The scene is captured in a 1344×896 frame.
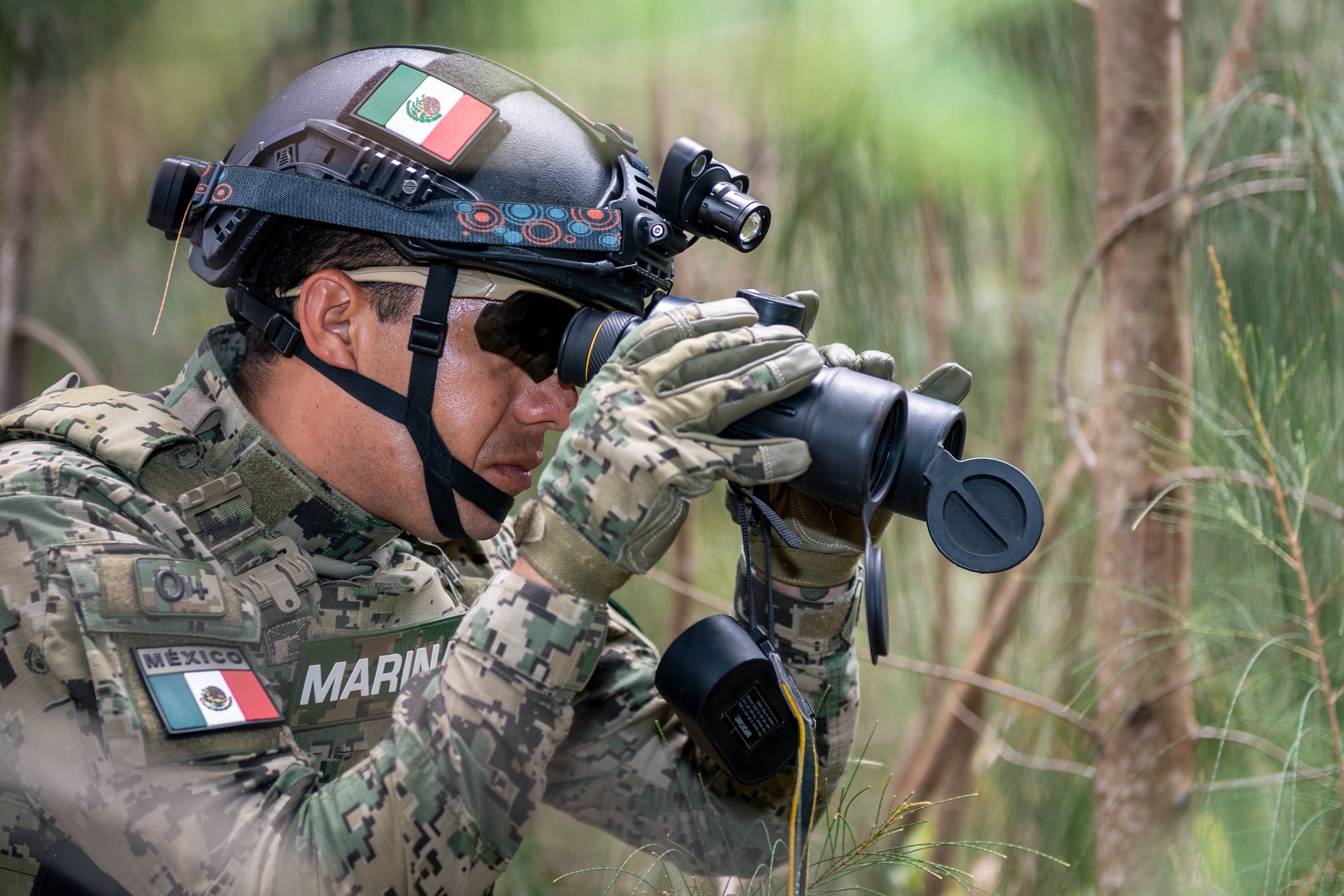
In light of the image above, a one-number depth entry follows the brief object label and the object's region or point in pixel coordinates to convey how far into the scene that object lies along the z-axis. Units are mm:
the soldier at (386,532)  4631
